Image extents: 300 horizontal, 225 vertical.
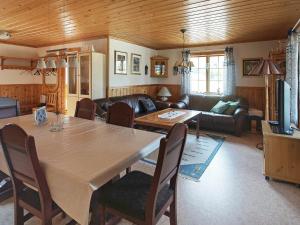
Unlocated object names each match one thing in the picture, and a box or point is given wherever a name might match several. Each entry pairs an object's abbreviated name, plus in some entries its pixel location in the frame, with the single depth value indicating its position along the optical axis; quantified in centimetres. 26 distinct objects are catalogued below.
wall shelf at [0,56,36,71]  593
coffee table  354
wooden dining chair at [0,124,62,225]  127
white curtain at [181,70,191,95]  646
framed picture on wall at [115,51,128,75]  527
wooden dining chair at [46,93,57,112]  625
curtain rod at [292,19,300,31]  364
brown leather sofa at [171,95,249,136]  484
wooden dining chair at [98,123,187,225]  129
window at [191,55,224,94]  616
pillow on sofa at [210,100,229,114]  526
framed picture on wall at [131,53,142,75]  592
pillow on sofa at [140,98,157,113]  550
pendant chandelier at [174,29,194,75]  598
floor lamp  355
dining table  120
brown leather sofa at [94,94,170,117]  442
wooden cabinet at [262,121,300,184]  261
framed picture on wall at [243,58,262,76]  555
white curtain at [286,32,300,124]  352
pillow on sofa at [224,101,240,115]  510
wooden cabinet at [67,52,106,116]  473
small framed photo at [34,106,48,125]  232
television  264
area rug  304
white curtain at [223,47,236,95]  572
